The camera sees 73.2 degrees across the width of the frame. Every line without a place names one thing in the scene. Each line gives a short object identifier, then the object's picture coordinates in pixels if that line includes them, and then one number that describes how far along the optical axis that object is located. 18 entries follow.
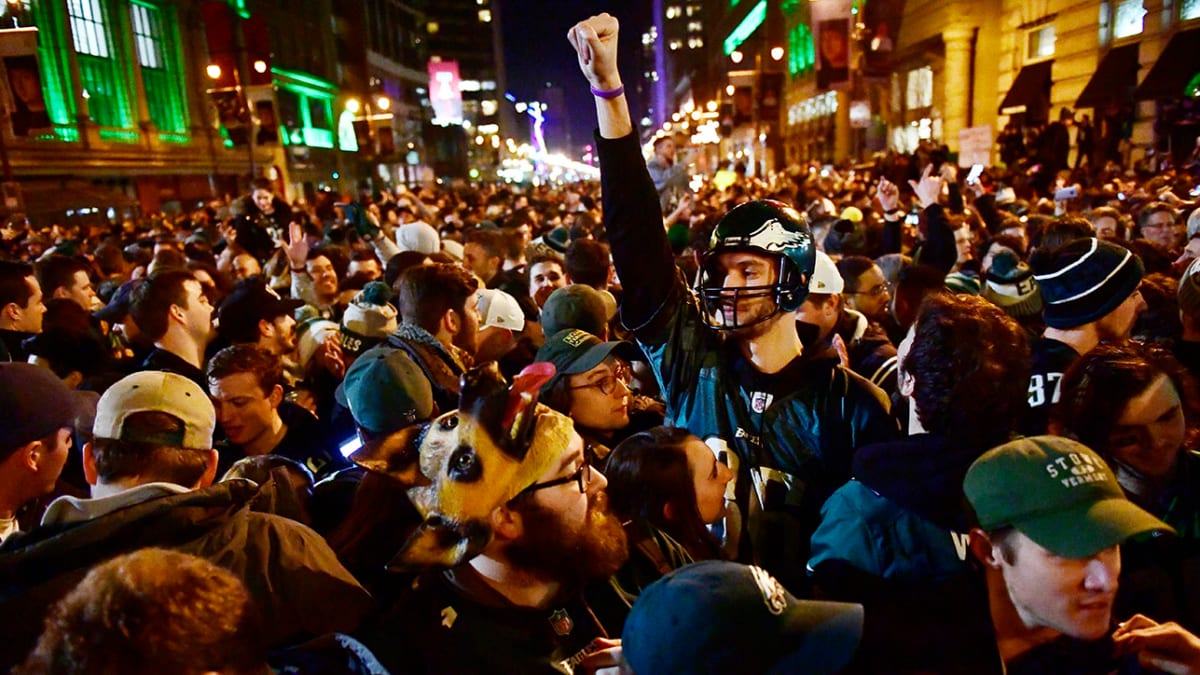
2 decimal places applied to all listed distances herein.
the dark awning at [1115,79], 21.20
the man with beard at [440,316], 4.07
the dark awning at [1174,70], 17.73
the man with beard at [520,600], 2.06
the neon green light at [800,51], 53.44
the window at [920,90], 36.99
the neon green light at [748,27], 64.56
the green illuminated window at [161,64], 41.91
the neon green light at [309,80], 57.29
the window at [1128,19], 21.39
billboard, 69.25
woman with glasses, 3.62
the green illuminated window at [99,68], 36.50
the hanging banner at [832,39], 21.48
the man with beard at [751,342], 2.83
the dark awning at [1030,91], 26.58
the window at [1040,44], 27.28
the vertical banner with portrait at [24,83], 15.02
